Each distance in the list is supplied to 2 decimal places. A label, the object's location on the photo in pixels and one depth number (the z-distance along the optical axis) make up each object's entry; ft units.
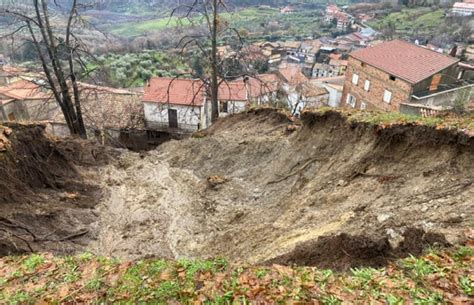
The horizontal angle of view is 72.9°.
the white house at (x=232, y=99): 88.17
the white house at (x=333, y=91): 119.40
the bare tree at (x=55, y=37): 38.58
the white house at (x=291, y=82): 109.60
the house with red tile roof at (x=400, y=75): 79.15
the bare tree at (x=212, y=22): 45.06
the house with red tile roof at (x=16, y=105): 91.71
